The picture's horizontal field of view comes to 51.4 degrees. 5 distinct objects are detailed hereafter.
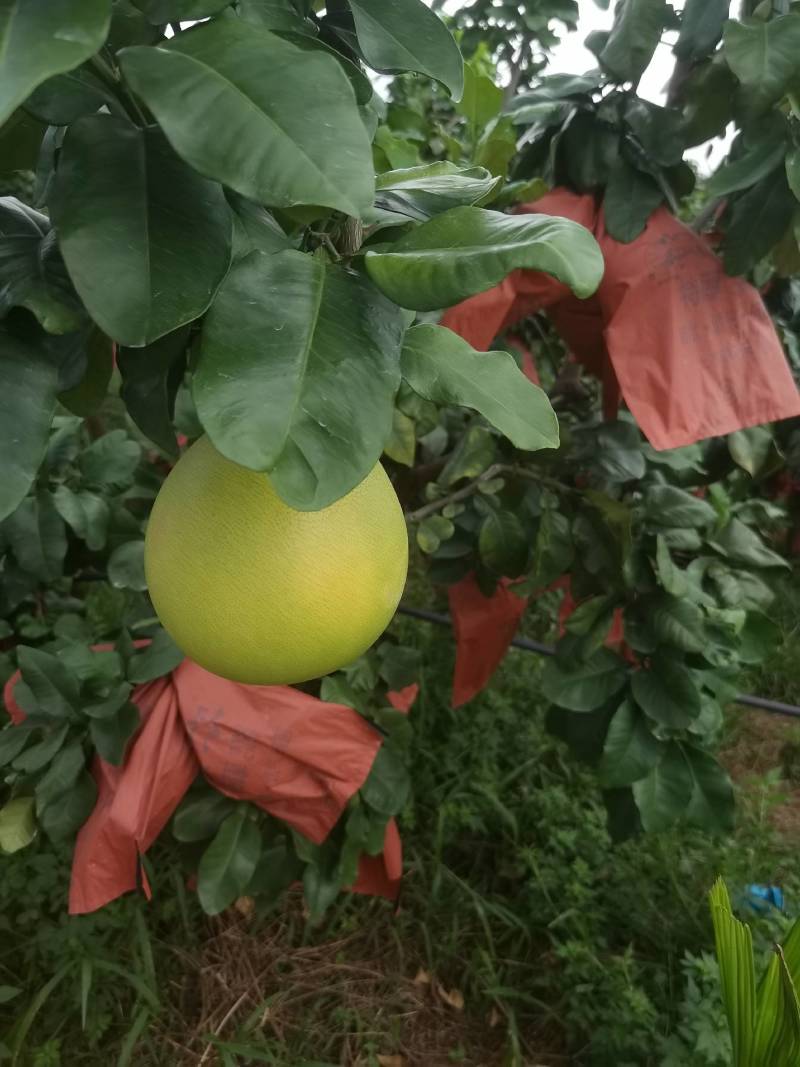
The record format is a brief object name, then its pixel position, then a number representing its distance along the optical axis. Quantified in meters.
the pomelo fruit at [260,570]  0.42
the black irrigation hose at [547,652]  1.38
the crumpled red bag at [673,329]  0.96
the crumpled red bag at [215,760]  1.03
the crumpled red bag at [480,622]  1.39
